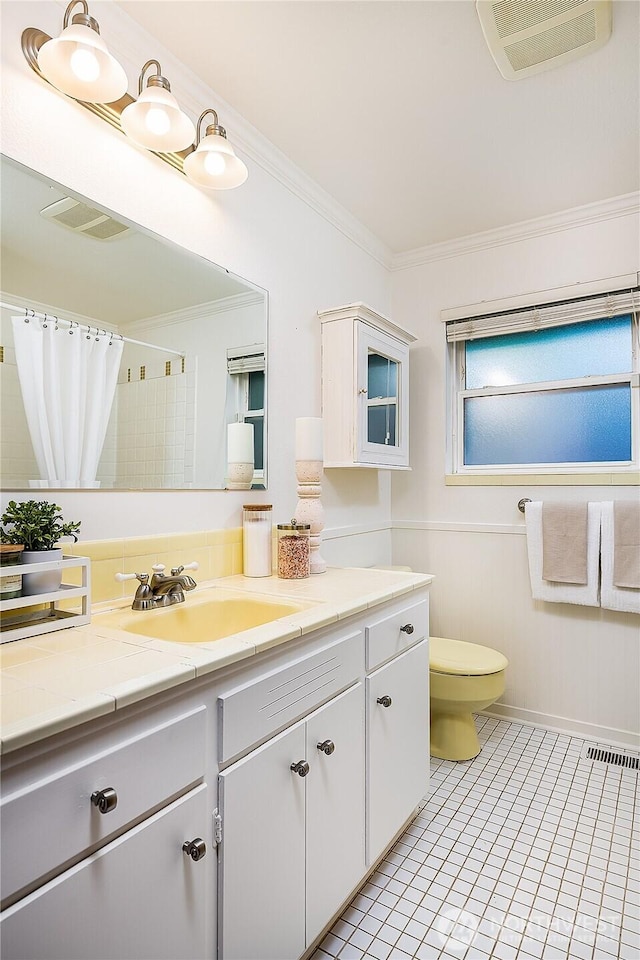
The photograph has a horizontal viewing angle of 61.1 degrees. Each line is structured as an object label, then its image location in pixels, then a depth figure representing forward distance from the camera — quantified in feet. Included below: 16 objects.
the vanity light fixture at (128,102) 4.04
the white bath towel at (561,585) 7.82
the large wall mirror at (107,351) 4.10
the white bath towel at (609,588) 7.59
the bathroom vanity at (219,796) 2.34
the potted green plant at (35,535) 3.73
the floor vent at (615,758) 7.39
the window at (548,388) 8.18
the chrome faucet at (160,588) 4.53
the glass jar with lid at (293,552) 6.05
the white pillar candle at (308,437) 6.65
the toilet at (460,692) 7.20
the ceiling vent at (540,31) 4.71
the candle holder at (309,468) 6.63
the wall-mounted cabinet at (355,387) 7.60
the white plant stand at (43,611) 3.52
